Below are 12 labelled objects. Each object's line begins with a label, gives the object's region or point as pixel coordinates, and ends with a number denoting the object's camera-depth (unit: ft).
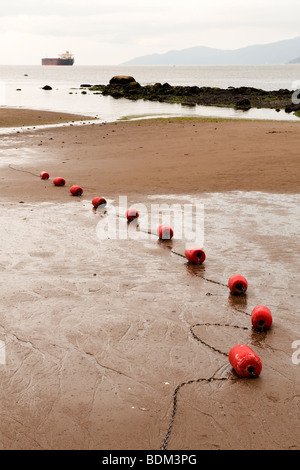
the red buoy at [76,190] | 40.81
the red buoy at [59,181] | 44.29
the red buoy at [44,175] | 47.11
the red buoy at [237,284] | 21.80
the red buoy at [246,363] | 15.76
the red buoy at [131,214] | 33.56
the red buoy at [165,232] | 29.43
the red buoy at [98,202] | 36.86
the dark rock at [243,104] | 147.43
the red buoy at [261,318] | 18.76
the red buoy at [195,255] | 25.40
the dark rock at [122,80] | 281.74
